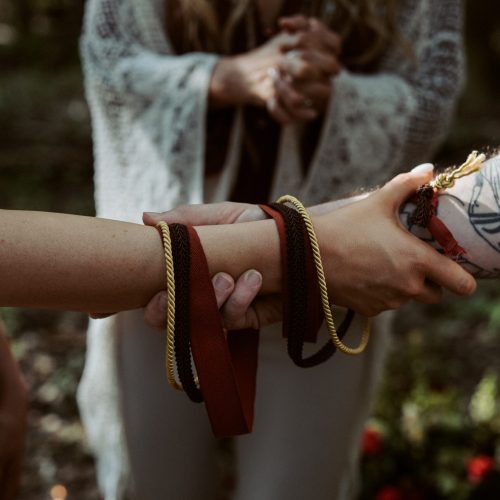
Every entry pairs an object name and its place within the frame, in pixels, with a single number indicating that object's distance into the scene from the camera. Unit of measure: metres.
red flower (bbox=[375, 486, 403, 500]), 2.39
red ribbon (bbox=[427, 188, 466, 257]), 1.32
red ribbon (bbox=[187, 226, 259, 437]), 1.20
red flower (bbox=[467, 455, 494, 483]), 2.33
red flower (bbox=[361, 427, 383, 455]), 2.55
